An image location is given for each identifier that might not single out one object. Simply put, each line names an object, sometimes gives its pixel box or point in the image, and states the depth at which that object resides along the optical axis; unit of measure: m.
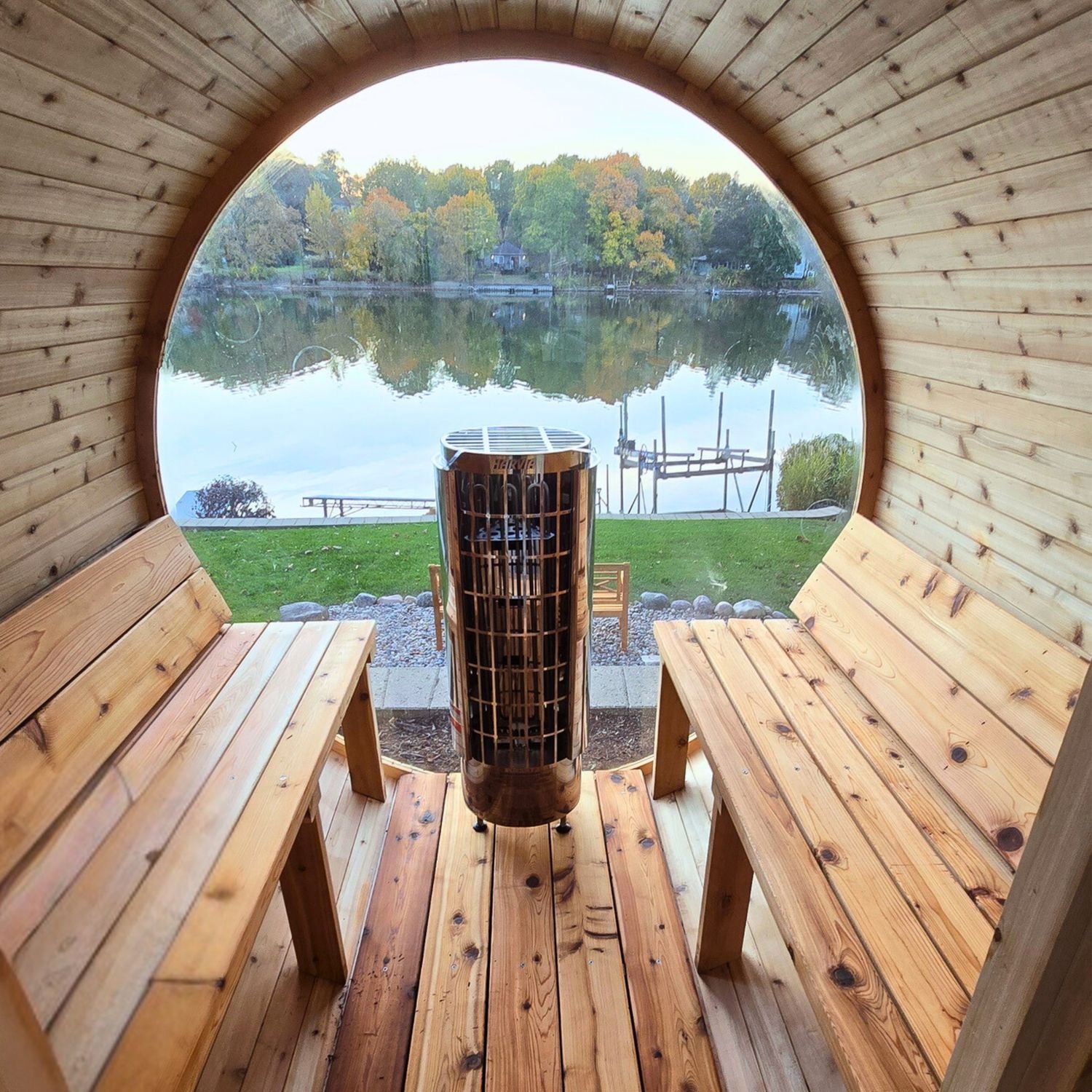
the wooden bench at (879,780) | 1.19
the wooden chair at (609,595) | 2.67
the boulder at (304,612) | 2.63
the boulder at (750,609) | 2.76
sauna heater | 1.85
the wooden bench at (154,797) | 1.11
